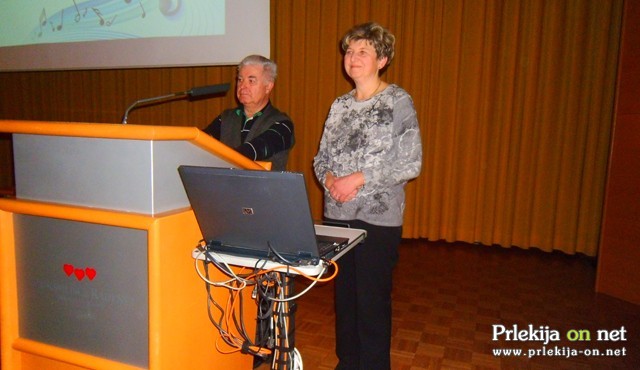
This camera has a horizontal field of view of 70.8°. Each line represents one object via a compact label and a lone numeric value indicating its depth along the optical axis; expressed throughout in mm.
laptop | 993
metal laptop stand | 1082
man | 1734
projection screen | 3697
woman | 1492
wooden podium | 1105
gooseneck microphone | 1385
